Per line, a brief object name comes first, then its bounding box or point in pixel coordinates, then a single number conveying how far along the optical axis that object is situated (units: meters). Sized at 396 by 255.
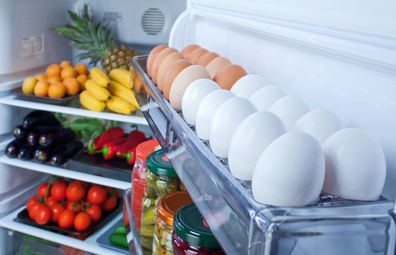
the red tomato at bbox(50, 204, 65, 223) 1.73
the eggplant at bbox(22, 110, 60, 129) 1.72
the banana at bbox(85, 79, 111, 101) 1.60
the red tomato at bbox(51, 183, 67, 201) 1.77
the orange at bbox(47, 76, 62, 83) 1.69
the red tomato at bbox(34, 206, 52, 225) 1.68
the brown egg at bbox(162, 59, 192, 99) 0.70
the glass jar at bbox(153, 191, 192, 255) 0.67
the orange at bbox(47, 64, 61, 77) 1.74
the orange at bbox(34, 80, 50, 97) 1.62
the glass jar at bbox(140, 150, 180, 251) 0.76
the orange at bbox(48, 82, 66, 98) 1.62
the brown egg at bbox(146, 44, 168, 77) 0.93
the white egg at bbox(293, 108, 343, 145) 0.42
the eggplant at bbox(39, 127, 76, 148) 1.68
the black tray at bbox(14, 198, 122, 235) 1.66
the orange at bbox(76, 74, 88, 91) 1.73
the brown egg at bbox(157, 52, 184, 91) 0.77
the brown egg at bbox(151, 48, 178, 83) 0.85
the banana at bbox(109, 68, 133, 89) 1.71
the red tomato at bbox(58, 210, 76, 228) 1.67
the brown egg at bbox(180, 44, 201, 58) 0.96
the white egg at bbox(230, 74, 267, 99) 0.60
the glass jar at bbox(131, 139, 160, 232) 0.94
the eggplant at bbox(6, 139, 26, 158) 1.69
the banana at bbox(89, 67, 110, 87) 1.64
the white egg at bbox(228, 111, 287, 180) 0.38
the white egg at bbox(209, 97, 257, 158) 0.44
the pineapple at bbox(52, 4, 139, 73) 1.81
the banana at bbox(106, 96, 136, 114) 1.59
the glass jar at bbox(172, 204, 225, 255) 0.54
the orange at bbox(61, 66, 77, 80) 1.72
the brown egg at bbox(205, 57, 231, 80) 0.76
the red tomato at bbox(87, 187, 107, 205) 1.75
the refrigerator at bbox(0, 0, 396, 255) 0.29
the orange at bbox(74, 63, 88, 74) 1.80
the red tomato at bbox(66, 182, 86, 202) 1.76
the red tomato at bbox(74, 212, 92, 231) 1.66
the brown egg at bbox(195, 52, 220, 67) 0.81
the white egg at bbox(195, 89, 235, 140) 0.50
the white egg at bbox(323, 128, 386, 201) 0.34
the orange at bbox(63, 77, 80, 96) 1.67
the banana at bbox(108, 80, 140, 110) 1.65
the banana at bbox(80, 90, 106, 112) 1.60
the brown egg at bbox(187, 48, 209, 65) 0.87
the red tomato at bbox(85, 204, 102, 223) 1.72
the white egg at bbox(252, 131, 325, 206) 0.32
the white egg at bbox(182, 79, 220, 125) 0.56
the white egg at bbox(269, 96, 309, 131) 0.48
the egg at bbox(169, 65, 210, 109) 0.65
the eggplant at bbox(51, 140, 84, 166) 1.69
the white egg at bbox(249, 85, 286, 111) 0.53
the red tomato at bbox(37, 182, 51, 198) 1.82
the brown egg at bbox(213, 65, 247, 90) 0.69
